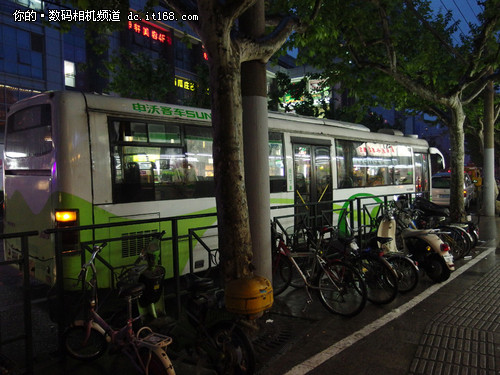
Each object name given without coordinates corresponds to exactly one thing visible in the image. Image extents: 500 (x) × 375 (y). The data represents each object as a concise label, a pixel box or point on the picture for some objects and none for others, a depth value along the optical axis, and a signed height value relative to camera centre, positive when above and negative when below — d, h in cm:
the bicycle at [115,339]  325 -134
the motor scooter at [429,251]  651 -122
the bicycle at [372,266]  555 -122
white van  2009 -53
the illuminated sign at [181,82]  2990 +814
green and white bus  546 +29
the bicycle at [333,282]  513 -132
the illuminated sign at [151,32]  2881 +1181
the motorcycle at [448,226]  839 -103
